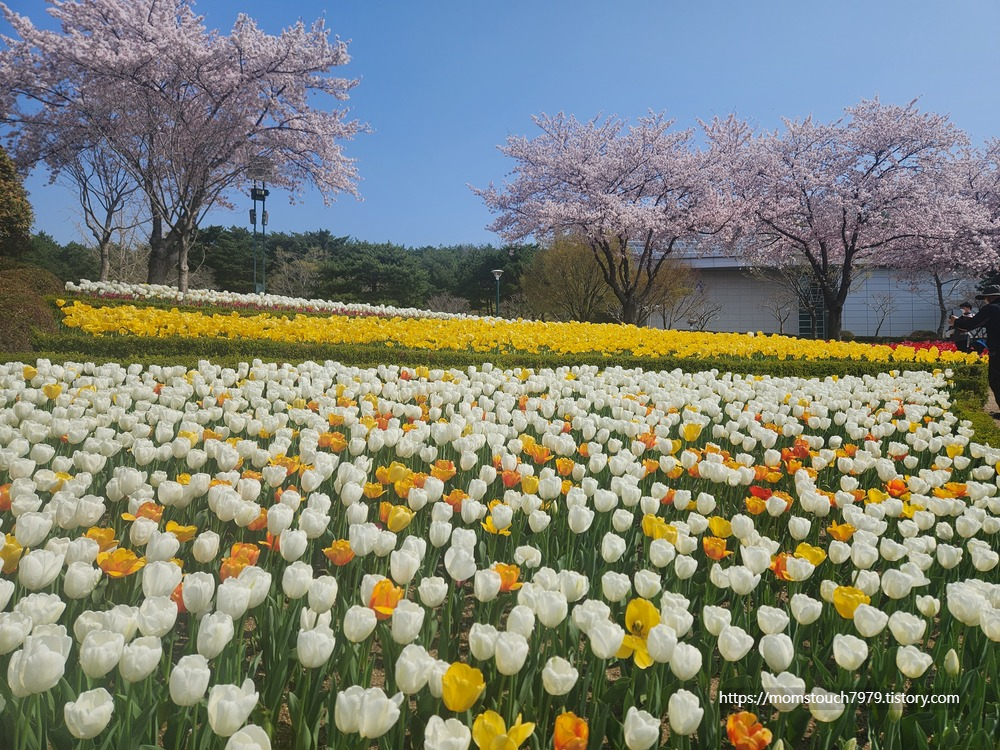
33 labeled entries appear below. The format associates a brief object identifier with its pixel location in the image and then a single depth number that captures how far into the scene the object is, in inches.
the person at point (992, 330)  303.7
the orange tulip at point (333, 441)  131.3
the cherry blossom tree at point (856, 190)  841.5
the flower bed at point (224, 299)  606.2
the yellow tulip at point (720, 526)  91.8
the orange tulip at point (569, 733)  46.1
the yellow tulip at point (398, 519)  86.5
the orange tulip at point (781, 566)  80.7
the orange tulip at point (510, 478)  113.3
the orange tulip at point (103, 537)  77.6
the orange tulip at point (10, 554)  71.9
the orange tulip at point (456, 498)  102.0
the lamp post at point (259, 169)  857.5
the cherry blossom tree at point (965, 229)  869.8
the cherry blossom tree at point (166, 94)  731.4
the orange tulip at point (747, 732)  50.3
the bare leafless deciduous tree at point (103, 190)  926.4
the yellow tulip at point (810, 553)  81.3
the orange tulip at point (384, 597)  64.2
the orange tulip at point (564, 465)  117.6
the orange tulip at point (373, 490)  104.1
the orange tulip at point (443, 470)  110.9
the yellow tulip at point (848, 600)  68.7
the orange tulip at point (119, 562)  71.3
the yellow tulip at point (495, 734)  44.5
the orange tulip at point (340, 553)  80.1
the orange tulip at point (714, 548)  84.1
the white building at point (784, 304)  1341.0
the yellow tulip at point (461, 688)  49.7
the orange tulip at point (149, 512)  88.9
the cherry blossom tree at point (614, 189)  897.5
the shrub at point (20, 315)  298.0
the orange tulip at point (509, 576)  73.7
